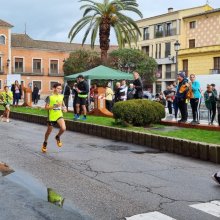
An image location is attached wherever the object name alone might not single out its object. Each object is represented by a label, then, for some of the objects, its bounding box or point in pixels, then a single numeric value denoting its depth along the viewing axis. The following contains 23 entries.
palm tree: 29.99
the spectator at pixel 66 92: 23.31
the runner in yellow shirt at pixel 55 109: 9.95
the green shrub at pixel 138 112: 13.17
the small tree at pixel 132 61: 52.03
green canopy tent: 21.62
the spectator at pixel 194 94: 13.03
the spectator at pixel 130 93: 18.77
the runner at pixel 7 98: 18.67
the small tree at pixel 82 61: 57.69
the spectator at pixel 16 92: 27.58
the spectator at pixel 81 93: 15.94
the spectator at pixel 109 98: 20.19
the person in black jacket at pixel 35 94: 34.34
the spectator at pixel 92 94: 22.16
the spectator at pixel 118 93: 18.74
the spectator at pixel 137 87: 15.02
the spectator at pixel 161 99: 20.44
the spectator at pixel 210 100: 14.65
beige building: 57.03
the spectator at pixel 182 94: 13.14
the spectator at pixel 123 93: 18.55
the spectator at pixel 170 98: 17.92
